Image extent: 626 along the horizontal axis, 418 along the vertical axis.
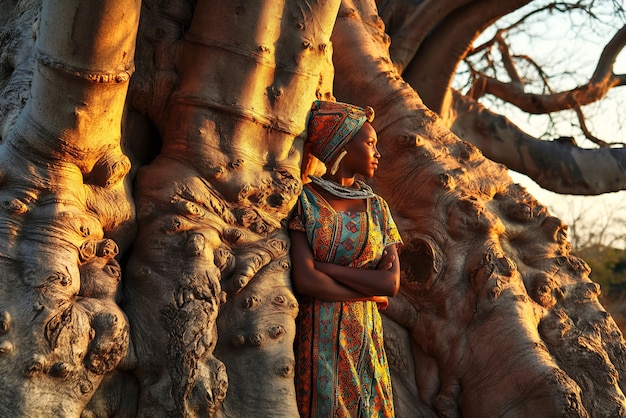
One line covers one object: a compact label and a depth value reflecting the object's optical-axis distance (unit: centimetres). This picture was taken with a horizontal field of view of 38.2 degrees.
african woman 337
